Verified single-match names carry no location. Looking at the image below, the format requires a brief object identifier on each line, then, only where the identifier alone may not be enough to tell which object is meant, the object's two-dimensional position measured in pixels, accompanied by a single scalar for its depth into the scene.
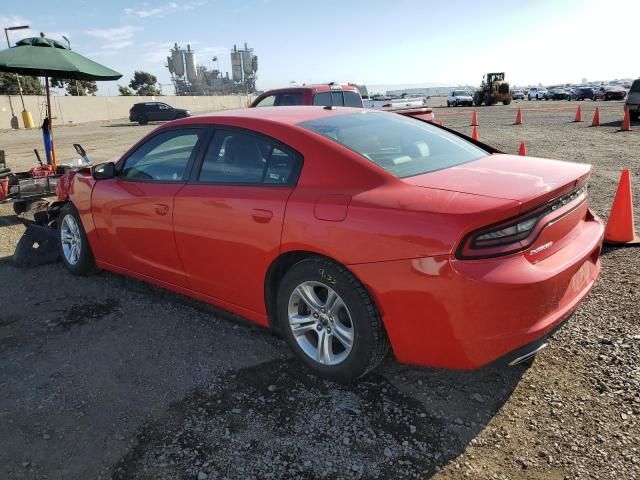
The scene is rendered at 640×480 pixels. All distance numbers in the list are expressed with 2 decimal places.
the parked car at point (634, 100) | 19.15
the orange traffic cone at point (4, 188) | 7.66
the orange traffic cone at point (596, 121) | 18.55
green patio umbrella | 7.66
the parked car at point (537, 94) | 57.03
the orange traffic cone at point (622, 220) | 4.86
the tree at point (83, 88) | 60.44
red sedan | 2.34
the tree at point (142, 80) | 86.81
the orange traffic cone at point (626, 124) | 16.30
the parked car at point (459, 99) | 45.69
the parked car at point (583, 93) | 48.53
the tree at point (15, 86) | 47.00
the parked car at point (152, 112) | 35.69
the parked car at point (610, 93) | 43.19
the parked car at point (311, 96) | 9.21
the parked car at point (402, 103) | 18.47
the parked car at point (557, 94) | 53.44
